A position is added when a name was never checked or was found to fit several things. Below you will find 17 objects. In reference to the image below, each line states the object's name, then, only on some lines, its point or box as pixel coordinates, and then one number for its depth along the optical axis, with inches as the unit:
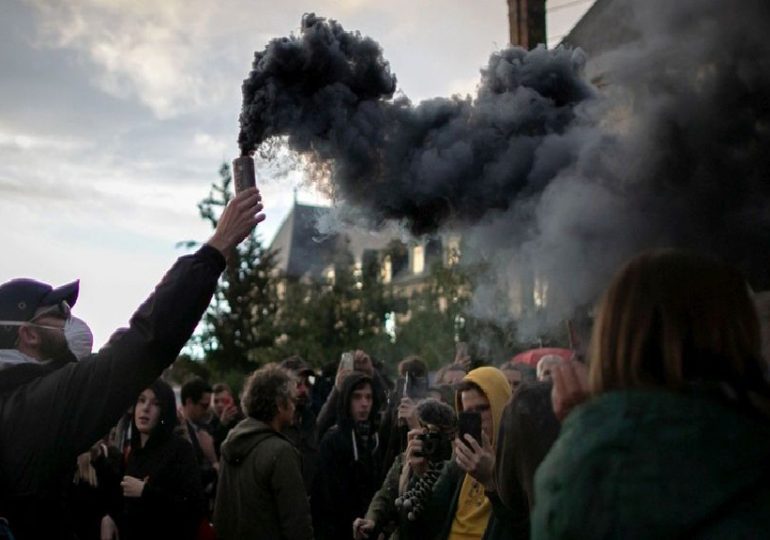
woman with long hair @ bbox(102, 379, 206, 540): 238.7
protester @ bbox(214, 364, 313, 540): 218.2
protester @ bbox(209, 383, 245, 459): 384.5
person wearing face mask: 122.3
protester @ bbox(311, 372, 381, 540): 275.6
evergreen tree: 1051.9
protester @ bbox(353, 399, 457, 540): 210.4
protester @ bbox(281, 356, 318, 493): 324.8
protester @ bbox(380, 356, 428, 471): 252.2
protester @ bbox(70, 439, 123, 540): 227.0
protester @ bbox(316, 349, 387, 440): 319.5
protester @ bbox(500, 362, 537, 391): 318.8
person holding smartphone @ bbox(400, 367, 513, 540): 173.0
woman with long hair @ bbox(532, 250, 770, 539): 70.6
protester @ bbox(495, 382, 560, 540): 151.6
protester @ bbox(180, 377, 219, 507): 335.1
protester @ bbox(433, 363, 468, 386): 343.5
